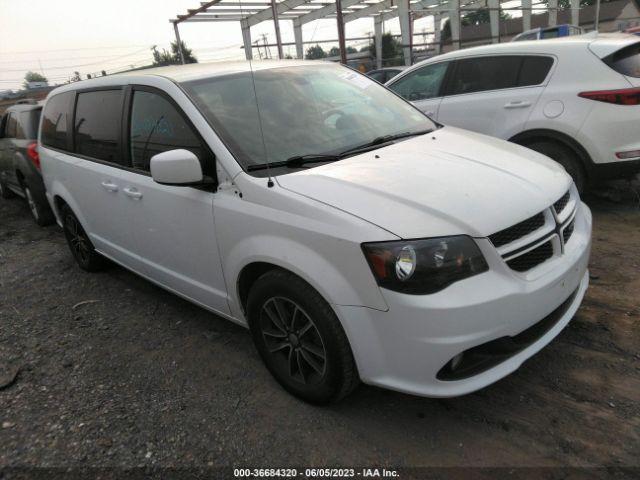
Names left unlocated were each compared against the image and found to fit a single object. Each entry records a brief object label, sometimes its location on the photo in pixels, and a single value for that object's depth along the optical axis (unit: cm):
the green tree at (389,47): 3052
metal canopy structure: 1584
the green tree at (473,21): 3936
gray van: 640
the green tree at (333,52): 1933
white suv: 437
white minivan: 202
